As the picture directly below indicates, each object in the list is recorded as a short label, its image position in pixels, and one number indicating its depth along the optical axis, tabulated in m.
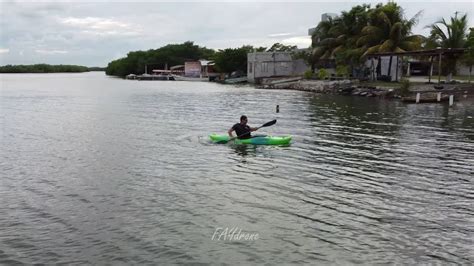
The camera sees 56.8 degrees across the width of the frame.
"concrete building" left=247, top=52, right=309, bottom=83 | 89.94
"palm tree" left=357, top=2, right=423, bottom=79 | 56.12
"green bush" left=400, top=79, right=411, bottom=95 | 45.49
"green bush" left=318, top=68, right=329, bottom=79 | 69.44
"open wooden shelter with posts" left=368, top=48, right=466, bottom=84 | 42.06
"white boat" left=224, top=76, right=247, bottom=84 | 97.75
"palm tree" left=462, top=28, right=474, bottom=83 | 41.53
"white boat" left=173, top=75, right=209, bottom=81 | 120.78
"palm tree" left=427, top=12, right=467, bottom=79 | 48.16
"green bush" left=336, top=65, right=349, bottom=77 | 65.75
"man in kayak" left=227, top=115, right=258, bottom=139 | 20.38
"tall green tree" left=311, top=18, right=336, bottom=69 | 69.25
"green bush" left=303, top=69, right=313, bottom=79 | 75.19
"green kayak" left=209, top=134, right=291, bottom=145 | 20.12
